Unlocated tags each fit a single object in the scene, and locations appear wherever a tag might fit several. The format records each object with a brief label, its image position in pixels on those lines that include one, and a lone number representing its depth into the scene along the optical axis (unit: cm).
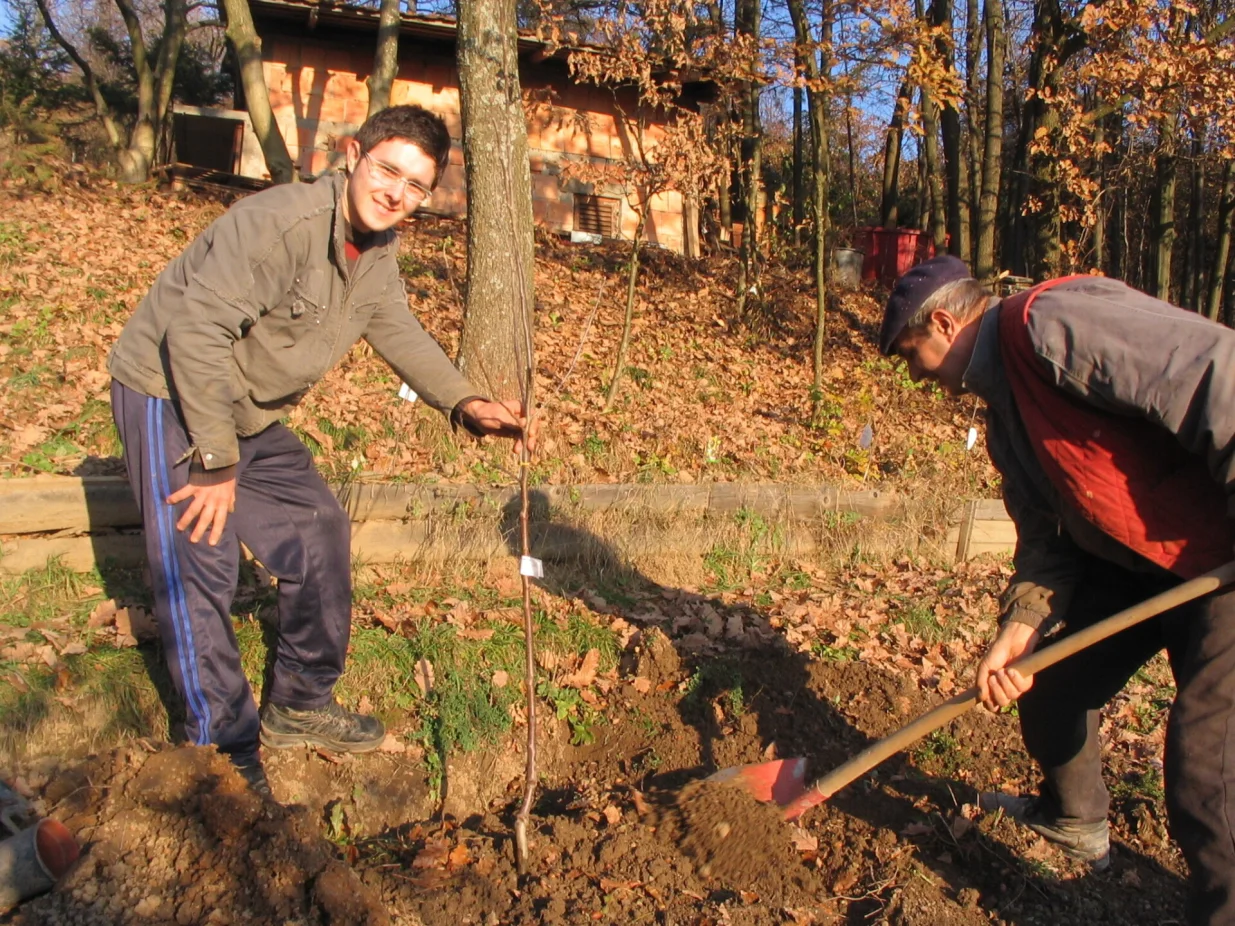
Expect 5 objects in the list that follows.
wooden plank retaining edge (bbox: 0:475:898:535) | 462
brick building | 1481
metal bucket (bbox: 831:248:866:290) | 1541
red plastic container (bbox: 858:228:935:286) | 1616
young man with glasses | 314
